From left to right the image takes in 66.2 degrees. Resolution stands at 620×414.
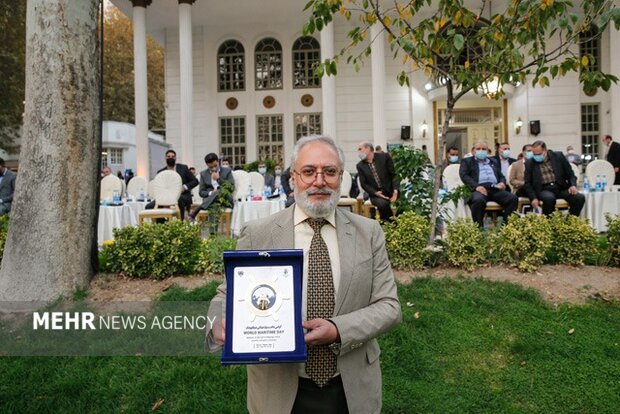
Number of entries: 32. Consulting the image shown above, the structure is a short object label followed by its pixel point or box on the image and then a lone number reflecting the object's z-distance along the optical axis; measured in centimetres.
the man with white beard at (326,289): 174
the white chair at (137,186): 1288
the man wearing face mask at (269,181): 1289
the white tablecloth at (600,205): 896
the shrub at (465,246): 537
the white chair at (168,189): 974
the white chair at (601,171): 1005
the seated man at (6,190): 980
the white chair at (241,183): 1083
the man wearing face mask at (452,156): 1182
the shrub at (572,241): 537
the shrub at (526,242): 522
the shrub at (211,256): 545
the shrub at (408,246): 547
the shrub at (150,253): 524
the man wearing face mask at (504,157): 1060
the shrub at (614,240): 541
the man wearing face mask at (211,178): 991
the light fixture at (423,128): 1916
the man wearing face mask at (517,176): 948
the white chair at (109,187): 1098
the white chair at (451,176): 1002
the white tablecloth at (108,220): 898
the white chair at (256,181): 1201
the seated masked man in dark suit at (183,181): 1034
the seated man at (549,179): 834
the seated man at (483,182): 827
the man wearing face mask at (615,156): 1298
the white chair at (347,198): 986
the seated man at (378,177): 810
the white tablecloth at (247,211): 938
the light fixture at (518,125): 1870
